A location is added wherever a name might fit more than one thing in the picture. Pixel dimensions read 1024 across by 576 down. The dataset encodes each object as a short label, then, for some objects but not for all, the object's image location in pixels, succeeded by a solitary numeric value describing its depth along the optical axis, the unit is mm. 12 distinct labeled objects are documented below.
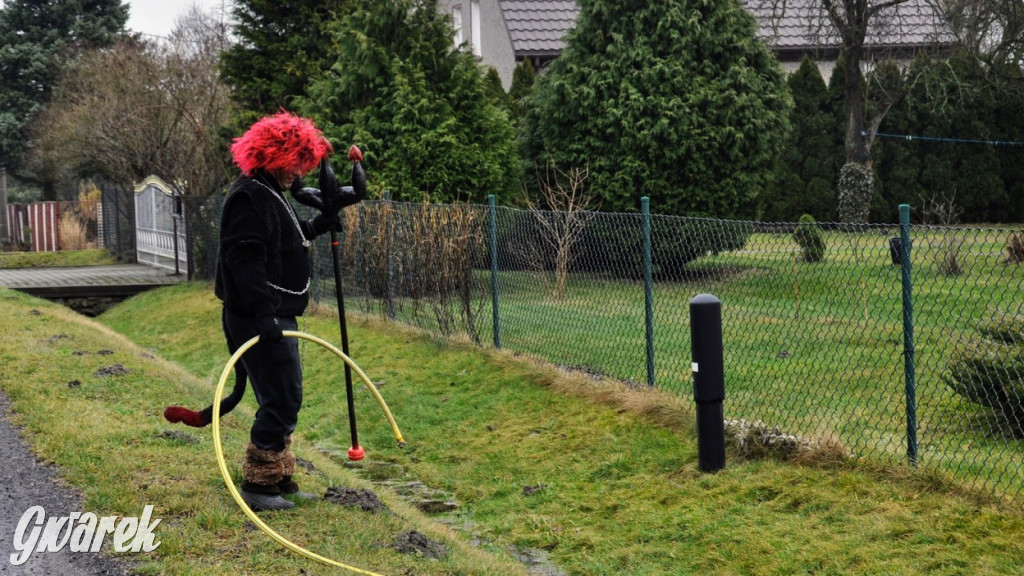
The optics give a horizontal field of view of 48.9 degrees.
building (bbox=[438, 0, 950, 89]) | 27344
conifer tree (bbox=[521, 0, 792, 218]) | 14742
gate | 22109
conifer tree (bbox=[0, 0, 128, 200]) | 39188
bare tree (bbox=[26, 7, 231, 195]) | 22469
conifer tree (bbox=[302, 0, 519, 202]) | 15297
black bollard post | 6730
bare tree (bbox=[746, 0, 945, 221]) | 20828
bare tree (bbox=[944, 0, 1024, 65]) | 22281
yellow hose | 5094
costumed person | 5656
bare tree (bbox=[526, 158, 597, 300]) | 9937
